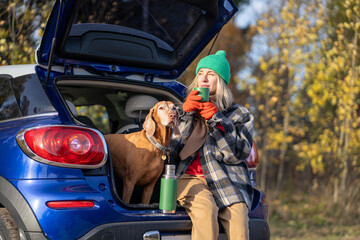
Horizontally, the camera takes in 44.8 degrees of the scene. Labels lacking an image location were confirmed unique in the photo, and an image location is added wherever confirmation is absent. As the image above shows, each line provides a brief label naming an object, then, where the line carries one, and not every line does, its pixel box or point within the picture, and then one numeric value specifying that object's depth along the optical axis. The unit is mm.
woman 2721
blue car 2309
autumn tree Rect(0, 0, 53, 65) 5121
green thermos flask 2629
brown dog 2959
